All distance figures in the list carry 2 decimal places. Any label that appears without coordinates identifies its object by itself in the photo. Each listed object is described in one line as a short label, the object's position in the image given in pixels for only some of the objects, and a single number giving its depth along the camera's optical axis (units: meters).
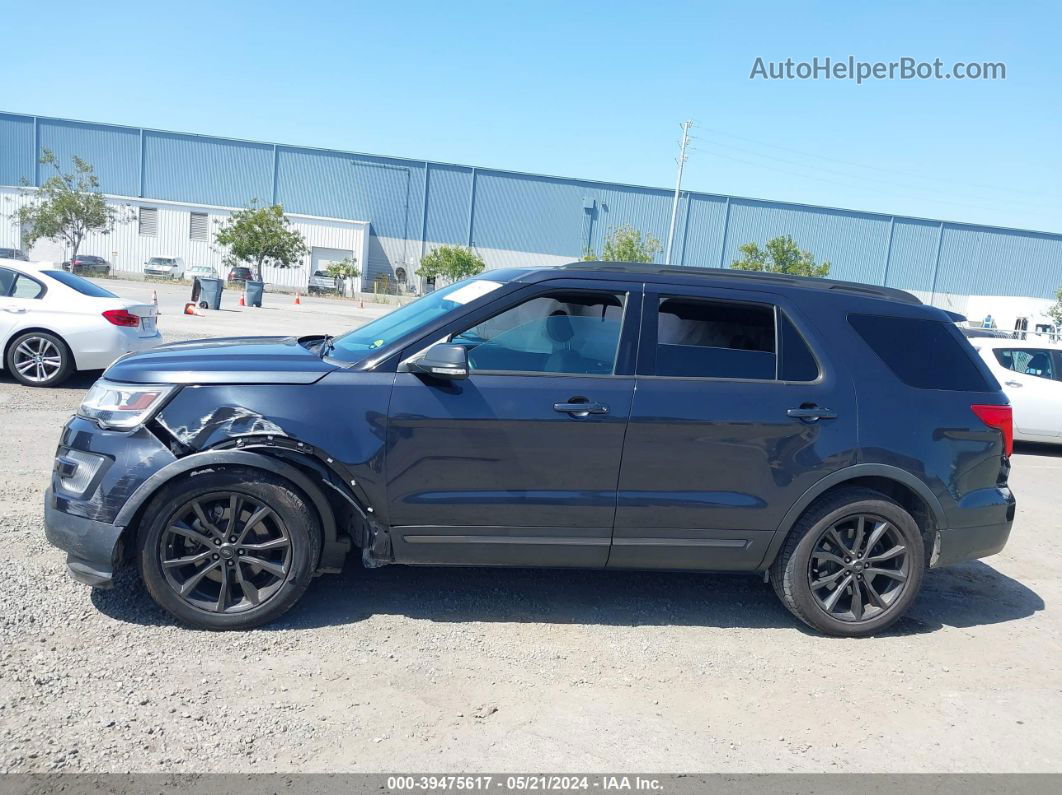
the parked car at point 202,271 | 52.44
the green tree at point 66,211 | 47.75
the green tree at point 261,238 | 49.56
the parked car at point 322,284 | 56.53
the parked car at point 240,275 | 53.47
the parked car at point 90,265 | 49.60
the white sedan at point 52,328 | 10.14
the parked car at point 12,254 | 41.95
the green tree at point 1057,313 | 45.22
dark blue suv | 3.98
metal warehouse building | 60.00
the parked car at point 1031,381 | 11.16
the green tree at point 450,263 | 55.66
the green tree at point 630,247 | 50.91
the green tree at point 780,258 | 42.75
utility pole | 49.44
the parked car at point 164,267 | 55.94
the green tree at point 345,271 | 57.31
